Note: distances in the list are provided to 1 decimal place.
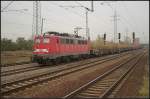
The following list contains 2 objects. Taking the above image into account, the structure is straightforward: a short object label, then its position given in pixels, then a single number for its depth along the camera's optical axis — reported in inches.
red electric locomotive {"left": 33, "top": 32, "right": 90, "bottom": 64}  974.4
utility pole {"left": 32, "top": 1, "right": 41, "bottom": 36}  1320.1
